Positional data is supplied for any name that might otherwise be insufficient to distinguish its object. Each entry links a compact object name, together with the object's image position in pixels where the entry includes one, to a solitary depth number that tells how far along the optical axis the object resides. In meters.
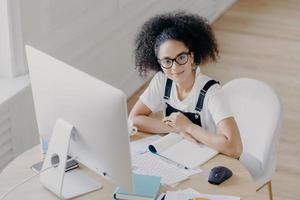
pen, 2.63
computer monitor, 2.23
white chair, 2.90
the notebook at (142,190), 2.46
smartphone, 2.65
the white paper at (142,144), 2.73
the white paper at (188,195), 2.45
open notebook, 2.66
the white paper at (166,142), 2.73
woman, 2.72
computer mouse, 2.52
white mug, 2.87
